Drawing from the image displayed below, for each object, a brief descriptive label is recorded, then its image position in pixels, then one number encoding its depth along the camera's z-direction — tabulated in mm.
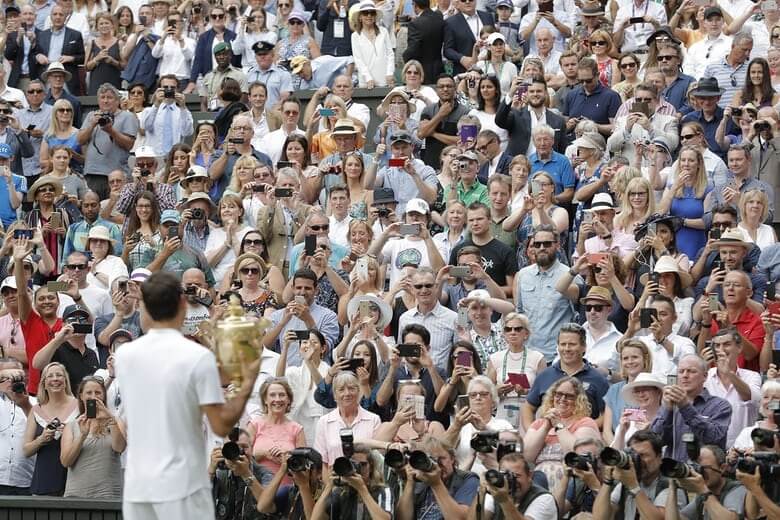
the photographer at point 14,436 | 14242
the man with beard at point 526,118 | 17859
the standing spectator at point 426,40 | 20047
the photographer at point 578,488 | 11757
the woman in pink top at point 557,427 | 12430
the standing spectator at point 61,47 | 22172
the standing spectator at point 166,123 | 20031
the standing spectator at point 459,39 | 20141
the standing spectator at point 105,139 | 19812
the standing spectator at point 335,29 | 21016
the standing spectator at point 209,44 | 21547
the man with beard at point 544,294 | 14805
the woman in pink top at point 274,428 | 13094
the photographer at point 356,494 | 11875
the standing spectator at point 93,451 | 13586
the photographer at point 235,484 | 12539
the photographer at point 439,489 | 11750
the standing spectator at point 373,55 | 20156
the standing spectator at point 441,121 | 18469
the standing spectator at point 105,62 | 22047
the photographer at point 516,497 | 11375
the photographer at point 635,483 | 11305
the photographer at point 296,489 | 12156
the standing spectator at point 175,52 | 21781
